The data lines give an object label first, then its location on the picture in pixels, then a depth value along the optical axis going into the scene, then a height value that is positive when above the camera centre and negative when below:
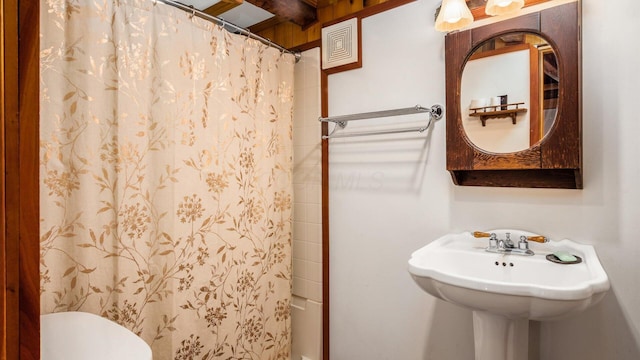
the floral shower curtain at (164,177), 1.18 +0.00
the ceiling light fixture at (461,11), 1.26 +0.63
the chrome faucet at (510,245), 1.29 -0.27
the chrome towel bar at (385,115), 1.53 +0.29
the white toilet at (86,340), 0.94 -0.48
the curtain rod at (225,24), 1.47 +0.75
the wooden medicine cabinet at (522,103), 1.21 +0.28
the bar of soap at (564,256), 1.15 -0.28
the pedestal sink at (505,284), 0.91 -0.33
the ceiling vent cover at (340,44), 1.82 +0.73
